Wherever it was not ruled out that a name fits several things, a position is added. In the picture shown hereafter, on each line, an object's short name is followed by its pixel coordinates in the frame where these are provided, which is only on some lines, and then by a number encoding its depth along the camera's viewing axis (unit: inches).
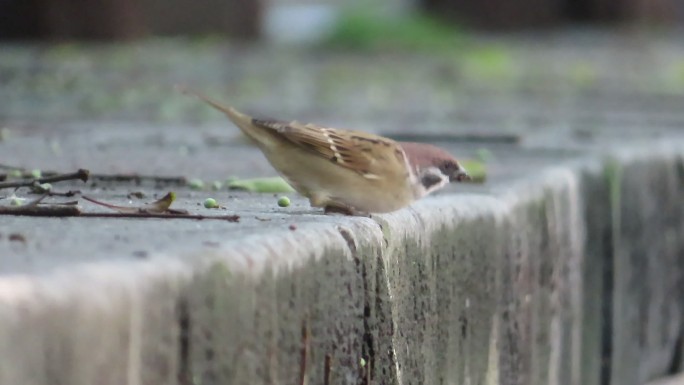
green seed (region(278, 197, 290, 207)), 269.9
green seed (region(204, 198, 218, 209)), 252.6
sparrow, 269.0
